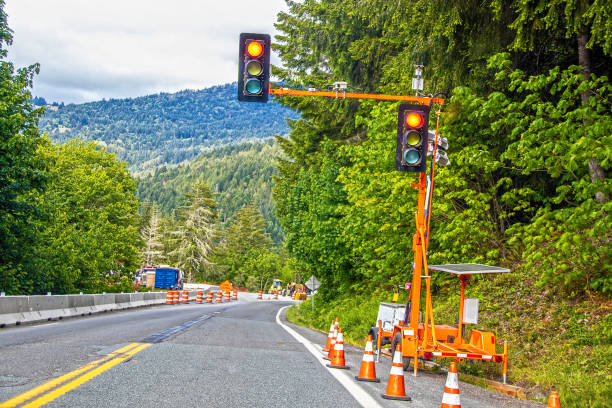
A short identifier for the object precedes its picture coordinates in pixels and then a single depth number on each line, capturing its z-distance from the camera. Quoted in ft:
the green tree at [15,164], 69.21
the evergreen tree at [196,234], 330.34
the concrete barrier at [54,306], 53.02
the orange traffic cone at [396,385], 23.47
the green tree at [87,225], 101.71
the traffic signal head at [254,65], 29.73
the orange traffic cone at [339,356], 32.99
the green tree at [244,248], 415.85
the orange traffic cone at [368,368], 27.91
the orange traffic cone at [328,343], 39.02
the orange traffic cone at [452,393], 19.63
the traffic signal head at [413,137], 31.04
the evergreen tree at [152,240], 371.76
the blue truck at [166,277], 220.64
